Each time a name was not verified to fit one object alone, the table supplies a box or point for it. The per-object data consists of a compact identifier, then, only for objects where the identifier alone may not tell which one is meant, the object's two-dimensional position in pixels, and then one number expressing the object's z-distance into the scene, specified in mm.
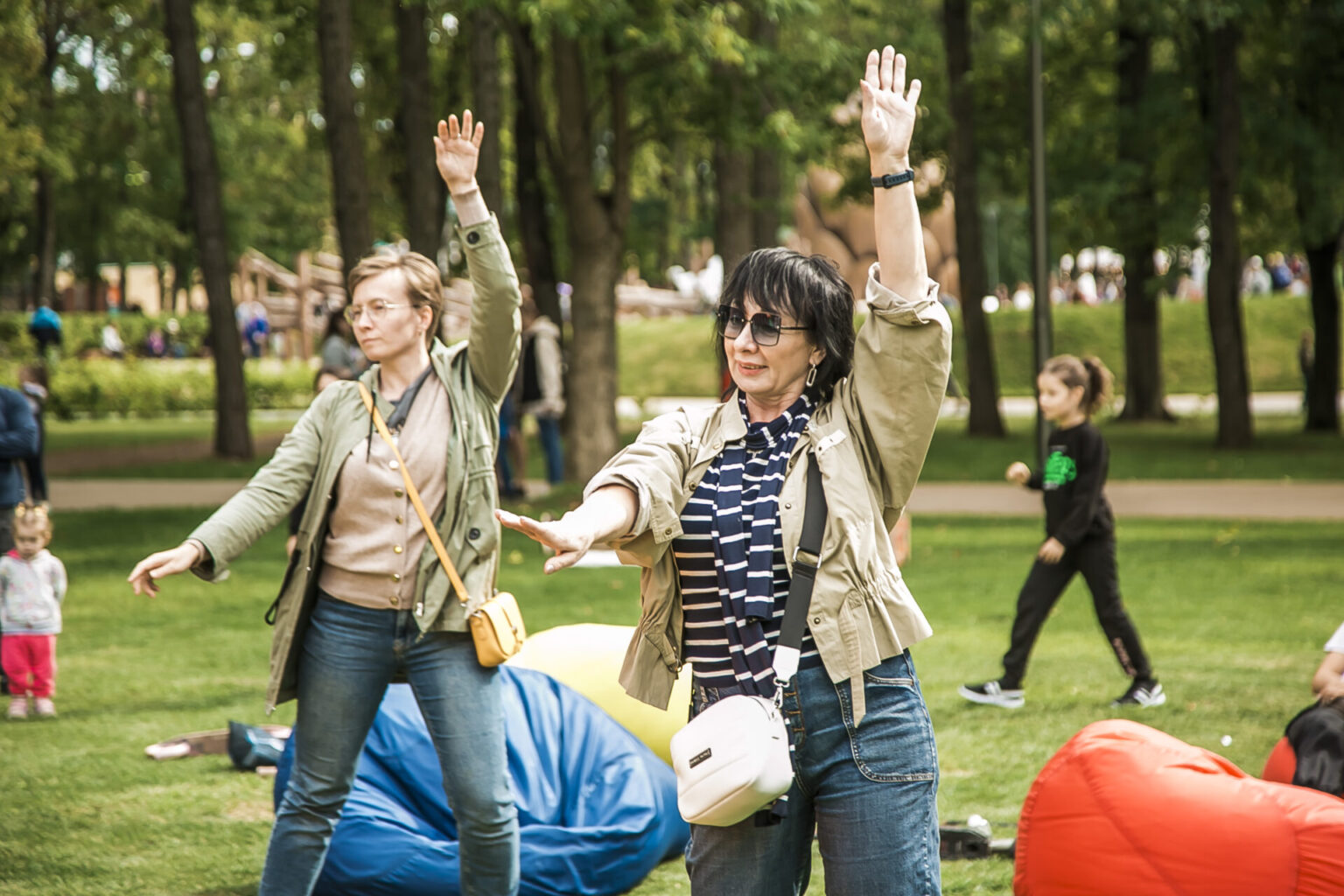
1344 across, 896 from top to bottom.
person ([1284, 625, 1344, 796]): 8750
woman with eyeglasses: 8297
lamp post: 24609
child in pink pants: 14750
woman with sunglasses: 5766
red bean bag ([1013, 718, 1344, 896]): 7980
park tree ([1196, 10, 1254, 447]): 41469
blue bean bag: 9742
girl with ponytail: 14336
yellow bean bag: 11937
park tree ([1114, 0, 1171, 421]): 45937
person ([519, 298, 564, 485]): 33250
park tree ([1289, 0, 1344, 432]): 42687
